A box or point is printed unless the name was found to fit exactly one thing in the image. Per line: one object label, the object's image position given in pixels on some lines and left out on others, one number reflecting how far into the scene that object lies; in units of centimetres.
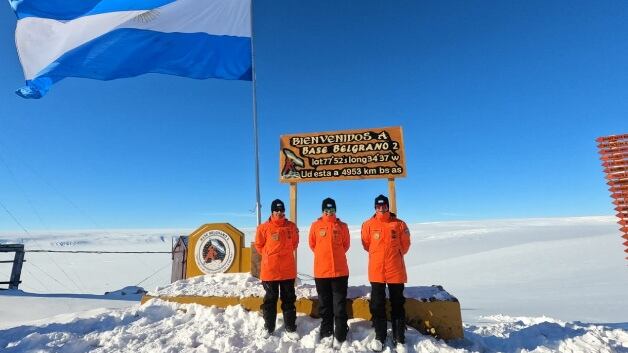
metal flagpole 771
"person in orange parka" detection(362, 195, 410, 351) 466
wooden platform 516
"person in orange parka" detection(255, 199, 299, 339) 507
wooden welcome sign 718
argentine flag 827
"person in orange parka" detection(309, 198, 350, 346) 476
